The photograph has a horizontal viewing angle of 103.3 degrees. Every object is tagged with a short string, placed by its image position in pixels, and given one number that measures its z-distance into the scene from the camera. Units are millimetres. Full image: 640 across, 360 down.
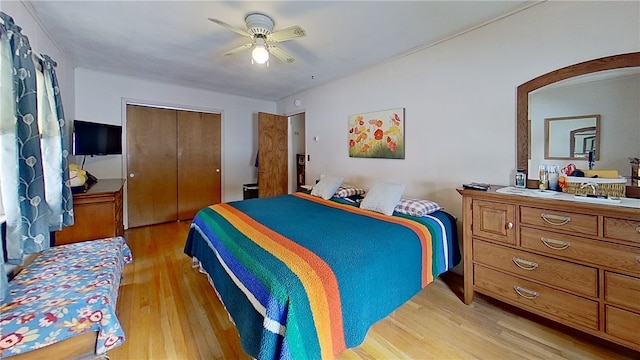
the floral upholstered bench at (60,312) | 1161
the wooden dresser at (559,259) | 1465
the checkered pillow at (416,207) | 2369
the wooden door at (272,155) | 4668
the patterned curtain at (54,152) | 2031
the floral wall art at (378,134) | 3156
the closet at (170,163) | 4191
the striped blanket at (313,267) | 1209
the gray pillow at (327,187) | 3197
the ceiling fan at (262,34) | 2111
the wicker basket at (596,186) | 1683
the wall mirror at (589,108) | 1733
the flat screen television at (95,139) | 2957
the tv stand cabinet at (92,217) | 2391
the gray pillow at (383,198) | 2488
